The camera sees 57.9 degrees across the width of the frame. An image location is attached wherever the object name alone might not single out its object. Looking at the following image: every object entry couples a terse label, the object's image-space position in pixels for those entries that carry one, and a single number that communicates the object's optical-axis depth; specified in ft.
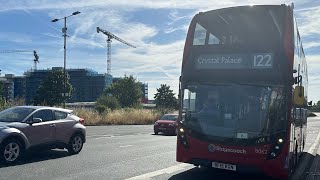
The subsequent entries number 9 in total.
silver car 24.15
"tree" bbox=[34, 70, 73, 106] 165.48
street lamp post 96.18
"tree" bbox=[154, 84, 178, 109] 204.92
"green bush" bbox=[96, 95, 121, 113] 132.46
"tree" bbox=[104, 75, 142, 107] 193.58
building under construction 315.03
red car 58.30
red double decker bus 19.09
